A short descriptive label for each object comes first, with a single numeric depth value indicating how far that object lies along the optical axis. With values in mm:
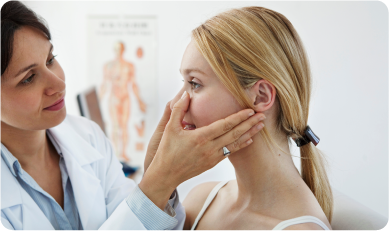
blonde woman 1053
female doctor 1028
